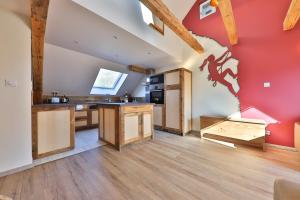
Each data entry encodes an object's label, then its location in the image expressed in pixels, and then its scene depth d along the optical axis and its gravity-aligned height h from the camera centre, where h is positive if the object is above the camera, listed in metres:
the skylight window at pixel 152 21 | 3.11 +1.95
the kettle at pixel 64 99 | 4.15 +0.04
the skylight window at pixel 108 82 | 5.26 +0.73
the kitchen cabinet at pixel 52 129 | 2.31 -0.53
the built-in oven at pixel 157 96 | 4.46 +0.11
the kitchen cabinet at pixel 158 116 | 4.41 -0.54
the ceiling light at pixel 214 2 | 1.92 +1.36
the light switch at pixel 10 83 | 1.98 +0.26
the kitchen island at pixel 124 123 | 2.79 -0.52
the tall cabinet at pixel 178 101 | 3.84 -0.06
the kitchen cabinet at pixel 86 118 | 4.43 -0.62
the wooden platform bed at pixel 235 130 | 2.83 -0.73
